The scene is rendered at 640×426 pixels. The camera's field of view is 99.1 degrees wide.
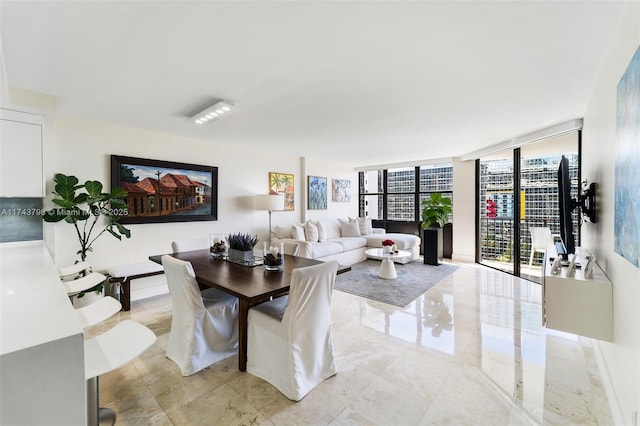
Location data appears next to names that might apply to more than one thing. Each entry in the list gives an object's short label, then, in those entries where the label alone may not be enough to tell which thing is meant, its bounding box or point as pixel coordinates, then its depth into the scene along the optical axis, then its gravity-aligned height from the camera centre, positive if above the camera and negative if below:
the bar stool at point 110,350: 1.17 -0.66
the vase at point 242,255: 2.72 -0.46
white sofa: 5.10 -0.62
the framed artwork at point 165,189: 3.69 +0.31
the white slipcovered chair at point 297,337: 1.85 -0.93
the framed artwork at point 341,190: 7.04 +0.53
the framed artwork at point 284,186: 5.55 +0.50
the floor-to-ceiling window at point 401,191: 6.64 +0.50
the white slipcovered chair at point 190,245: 3.26 -0.43
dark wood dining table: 1.89 -0.55
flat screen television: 2.36 +0.04
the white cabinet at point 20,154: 2.53 +0.53
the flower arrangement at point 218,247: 3.03 -0.42
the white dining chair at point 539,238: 4.45 -0.45
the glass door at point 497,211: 4.94 -0.01
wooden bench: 3.30 -0.81
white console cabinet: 1.86 -0.66
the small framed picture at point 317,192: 6.36 +0.42
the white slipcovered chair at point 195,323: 2.10 -0.94
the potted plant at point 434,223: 5.72 -0.28
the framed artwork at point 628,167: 1.28 +0.23
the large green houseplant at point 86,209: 2.99 +0.01
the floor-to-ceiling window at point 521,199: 4.26 +0.20
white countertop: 0.83 -0.39
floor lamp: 4.87 +0.14
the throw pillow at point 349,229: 6.47 -0.45
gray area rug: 3.85 -1.18
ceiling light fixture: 2.73 +1.03
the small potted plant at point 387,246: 4.93 -0.66
